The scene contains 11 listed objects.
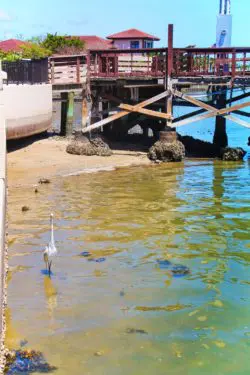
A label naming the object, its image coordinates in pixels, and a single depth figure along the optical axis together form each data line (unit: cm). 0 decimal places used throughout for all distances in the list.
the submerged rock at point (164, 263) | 939
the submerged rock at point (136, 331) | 694
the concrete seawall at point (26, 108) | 1821
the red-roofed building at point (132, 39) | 5809
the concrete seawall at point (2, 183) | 577
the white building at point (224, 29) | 2652
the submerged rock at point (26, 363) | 583
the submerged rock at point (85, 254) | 988
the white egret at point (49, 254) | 882
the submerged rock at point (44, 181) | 1590
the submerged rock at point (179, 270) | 902
